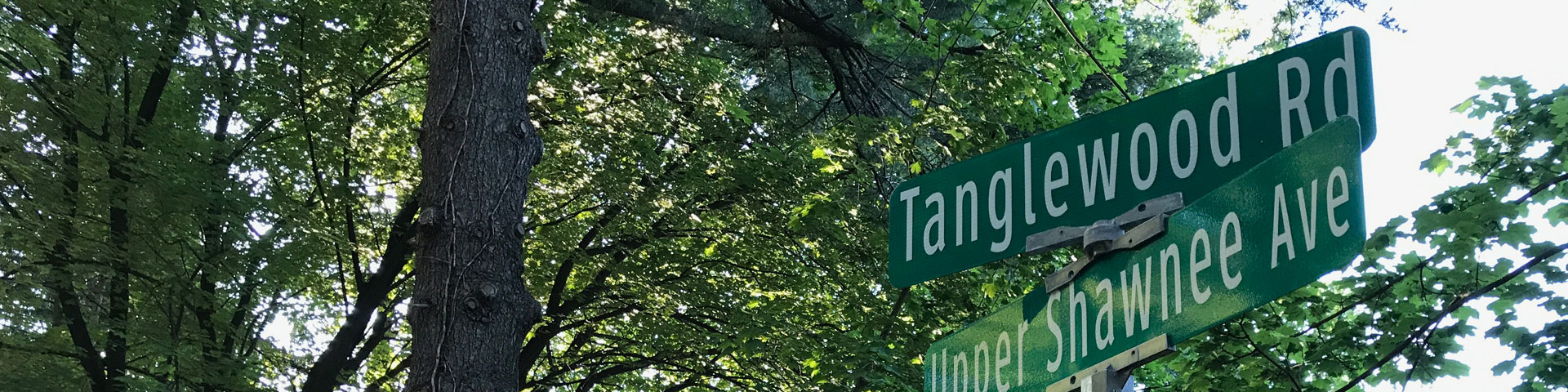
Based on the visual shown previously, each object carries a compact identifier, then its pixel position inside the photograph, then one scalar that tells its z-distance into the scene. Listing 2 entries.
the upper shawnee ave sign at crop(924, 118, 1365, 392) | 1.43
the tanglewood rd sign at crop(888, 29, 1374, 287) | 1.65
